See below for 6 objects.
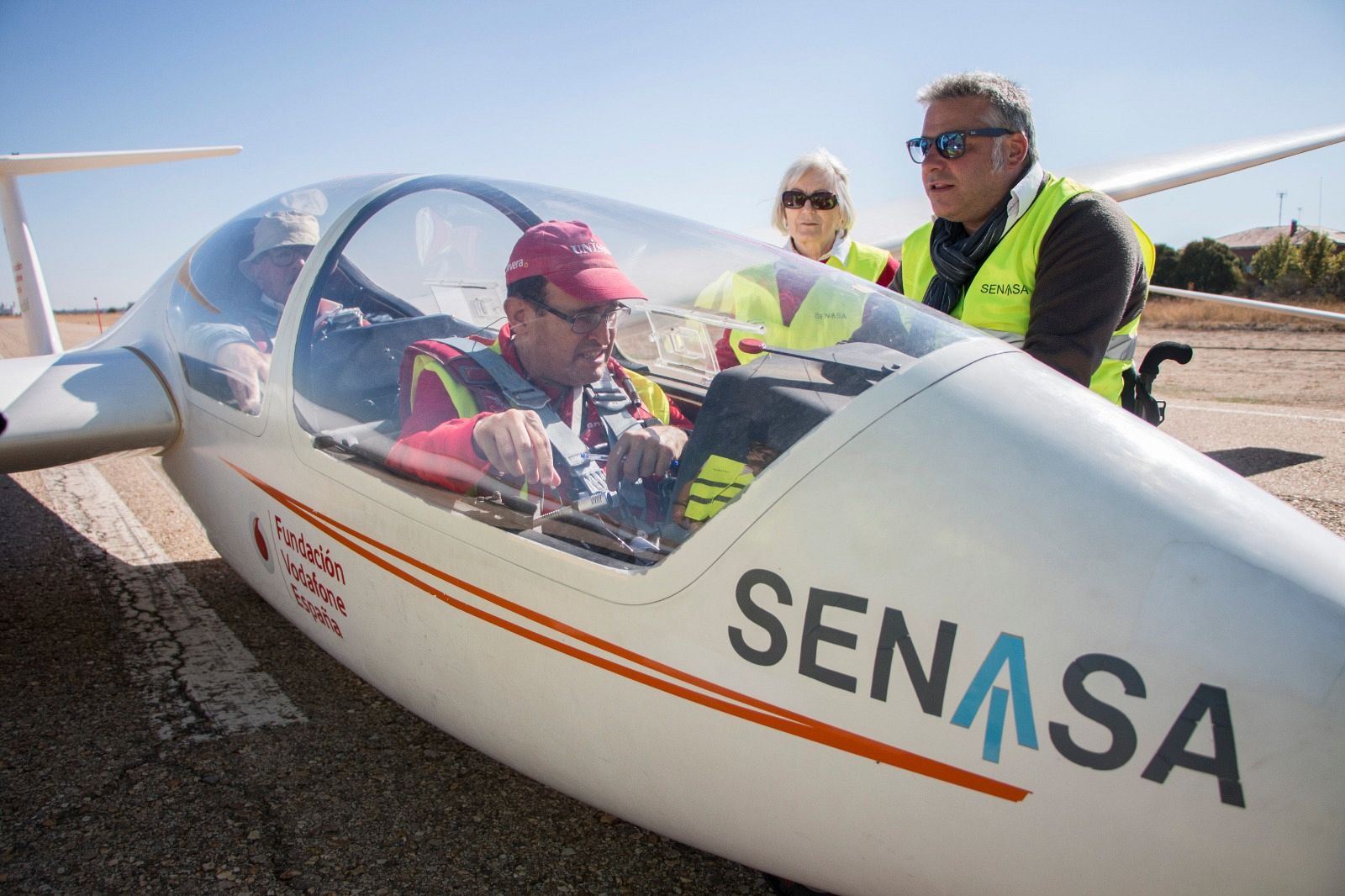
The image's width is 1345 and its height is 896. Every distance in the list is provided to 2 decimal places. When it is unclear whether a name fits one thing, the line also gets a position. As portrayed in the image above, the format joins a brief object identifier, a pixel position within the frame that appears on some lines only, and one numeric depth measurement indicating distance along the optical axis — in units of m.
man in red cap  1.85
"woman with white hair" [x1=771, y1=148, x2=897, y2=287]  4.18
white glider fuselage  1.13
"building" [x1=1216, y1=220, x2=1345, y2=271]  46.44
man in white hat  2.69
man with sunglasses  2.23
